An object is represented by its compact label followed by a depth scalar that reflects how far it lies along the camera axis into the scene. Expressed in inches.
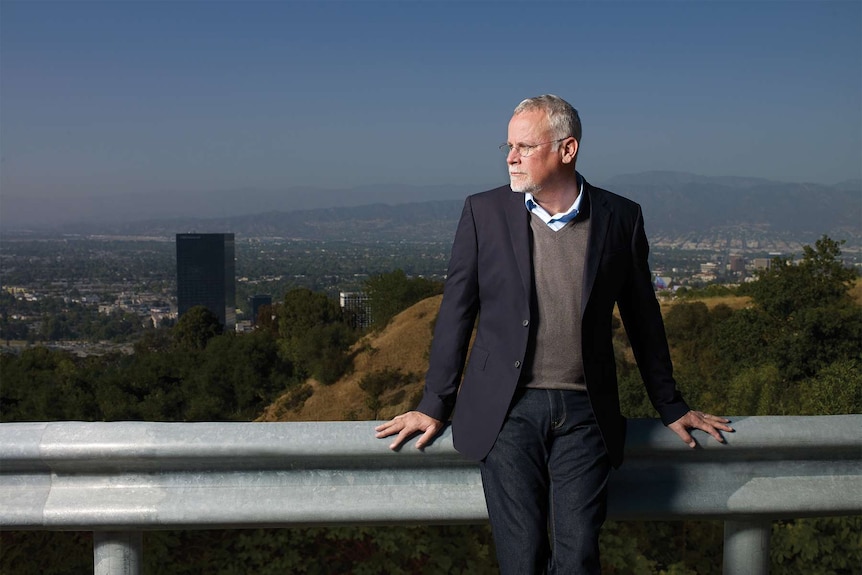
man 79.7
